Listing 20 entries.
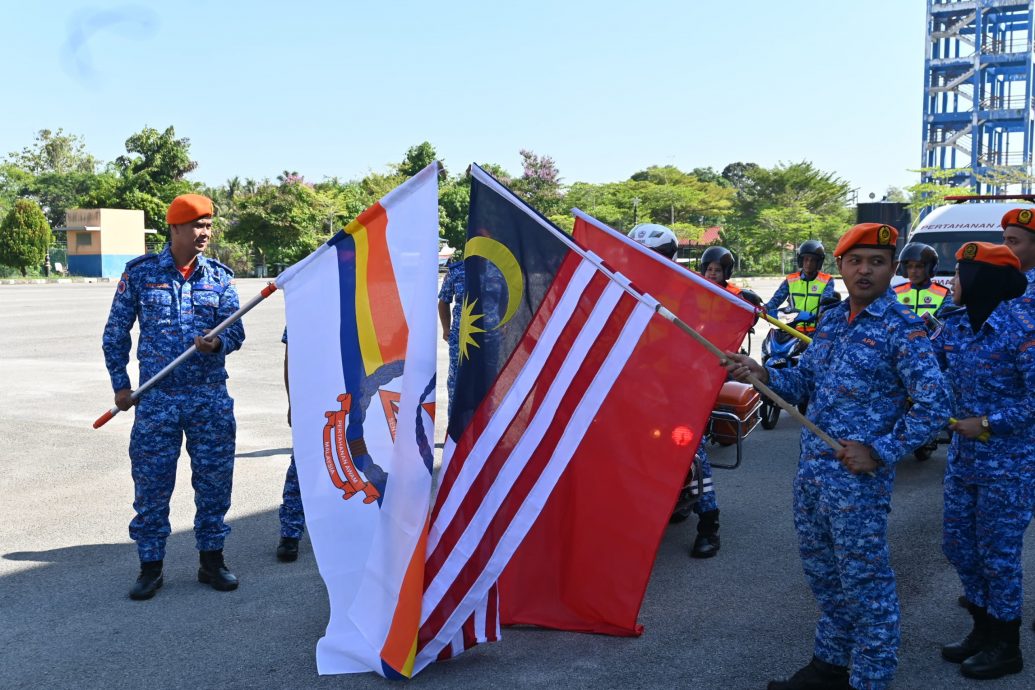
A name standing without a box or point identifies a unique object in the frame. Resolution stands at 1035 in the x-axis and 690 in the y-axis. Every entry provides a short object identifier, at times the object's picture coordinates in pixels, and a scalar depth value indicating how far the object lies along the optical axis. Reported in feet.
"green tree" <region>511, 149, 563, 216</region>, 207.72
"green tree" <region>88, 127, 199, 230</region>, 203.62
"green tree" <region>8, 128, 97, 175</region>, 258.16
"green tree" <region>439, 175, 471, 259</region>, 199.82
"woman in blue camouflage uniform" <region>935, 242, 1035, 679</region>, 12.50
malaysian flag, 12.65
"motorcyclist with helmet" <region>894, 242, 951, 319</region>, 26.53
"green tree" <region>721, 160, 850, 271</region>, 207.21
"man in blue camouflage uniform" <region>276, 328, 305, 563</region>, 17.28
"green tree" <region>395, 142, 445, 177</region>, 214.48
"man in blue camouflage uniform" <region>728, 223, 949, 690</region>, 10.35
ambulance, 35.63
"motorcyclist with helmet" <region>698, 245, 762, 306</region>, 24.41
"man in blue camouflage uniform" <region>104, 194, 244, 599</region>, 15.44
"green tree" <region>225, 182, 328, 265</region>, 185.78
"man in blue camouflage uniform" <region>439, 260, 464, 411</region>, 21.44
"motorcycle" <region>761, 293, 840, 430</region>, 29.86
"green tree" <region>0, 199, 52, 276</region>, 163.43
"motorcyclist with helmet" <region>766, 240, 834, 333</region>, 30.83
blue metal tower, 197.77
